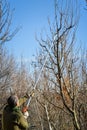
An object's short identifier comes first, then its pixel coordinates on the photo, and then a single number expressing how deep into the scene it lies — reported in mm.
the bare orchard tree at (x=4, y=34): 7668
